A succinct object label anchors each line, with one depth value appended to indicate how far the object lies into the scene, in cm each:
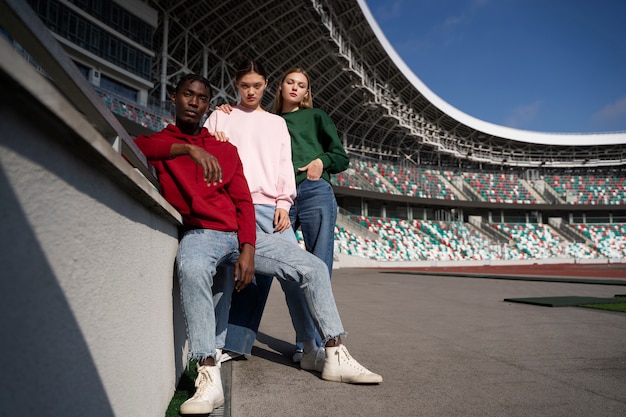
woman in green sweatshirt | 273
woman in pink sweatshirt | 246
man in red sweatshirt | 180
